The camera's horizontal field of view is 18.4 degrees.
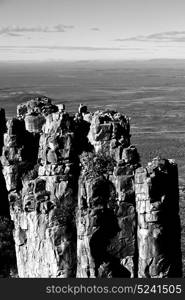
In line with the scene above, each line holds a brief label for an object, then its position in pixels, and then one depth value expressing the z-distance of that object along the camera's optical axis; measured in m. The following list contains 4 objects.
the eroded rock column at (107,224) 33.38
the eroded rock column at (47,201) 34.31
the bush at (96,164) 34.44
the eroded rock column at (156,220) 32.56
